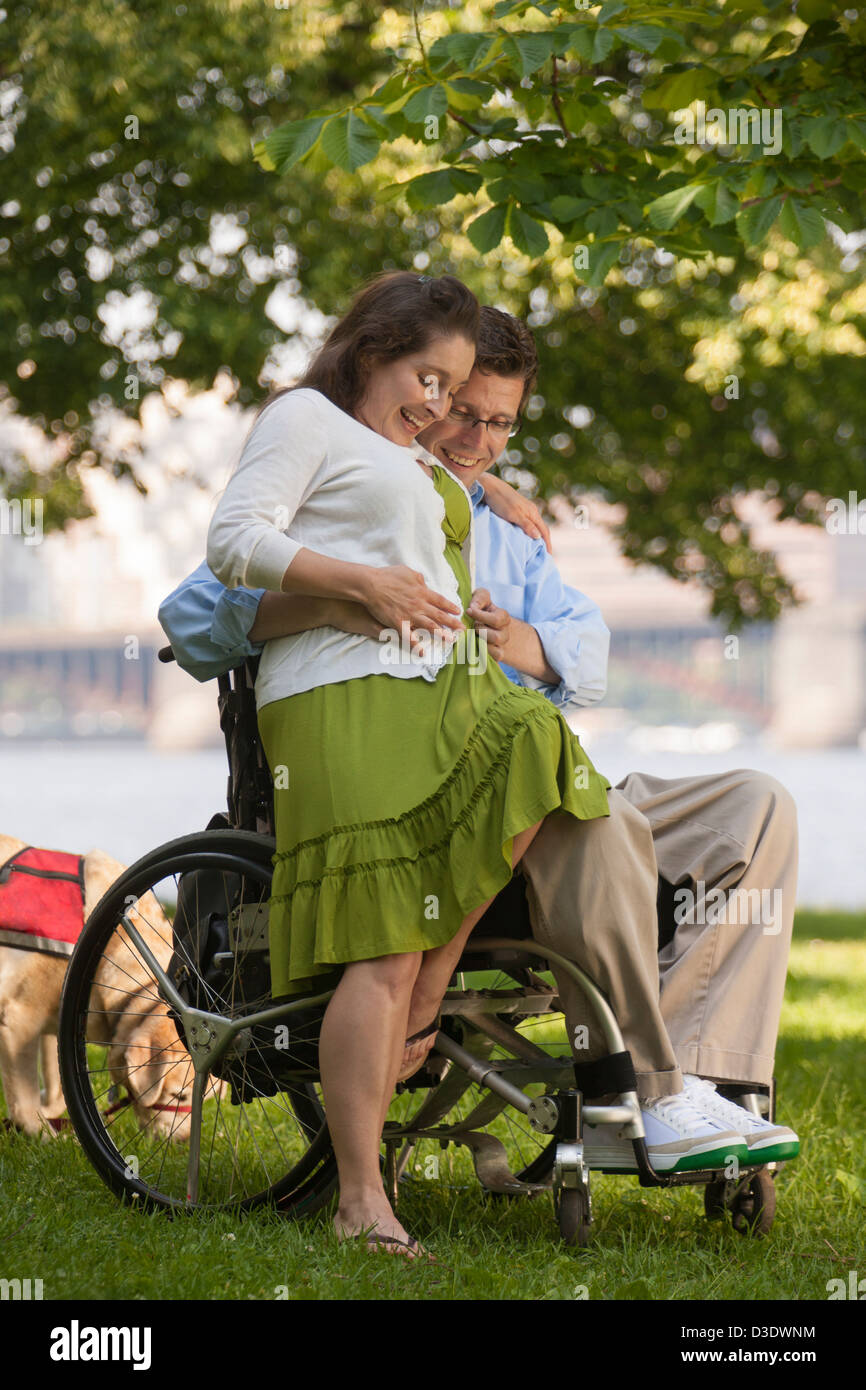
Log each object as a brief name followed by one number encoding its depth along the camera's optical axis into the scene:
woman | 5.15
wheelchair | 5.43
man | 5.25
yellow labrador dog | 6.59
